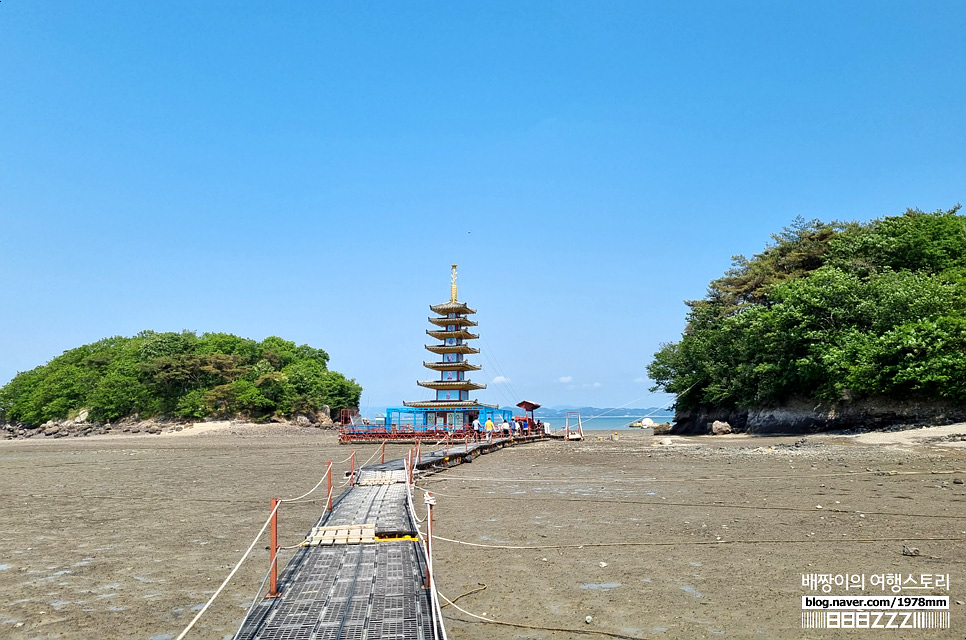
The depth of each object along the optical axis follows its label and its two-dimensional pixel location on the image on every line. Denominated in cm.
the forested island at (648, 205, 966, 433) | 2723
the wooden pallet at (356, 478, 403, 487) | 1634
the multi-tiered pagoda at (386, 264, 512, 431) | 5697
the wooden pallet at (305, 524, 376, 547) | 902
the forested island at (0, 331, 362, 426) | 6775
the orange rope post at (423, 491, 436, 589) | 653
